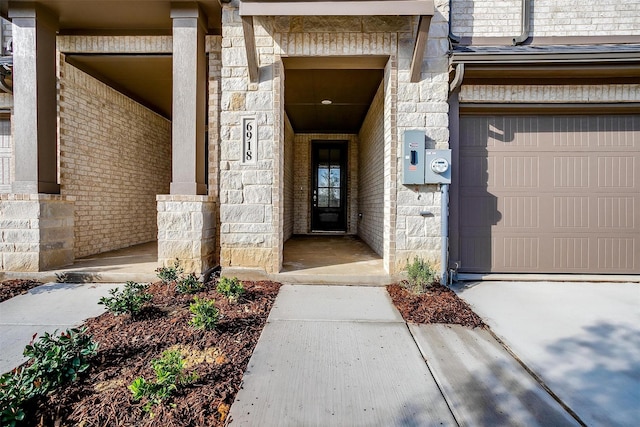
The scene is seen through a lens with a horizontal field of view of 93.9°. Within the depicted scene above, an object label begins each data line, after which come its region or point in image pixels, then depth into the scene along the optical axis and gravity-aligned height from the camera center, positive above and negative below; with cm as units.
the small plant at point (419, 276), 337 -81
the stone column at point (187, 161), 372 +57
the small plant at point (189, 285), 335 -92
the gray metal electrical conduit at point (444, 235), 376 -37
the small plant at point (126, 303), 273 -91
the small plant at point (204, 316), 245 -92
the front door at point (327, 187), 929 +57
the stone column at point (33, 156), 376 +65
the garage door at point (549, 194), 411 +16
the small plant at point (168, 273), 354 -82
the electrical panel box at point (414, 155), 371 +62
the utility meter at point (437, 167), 368 +47
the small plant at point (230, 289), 312 -89
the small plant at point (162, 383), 160 -99
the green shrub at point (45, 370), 147 -94
